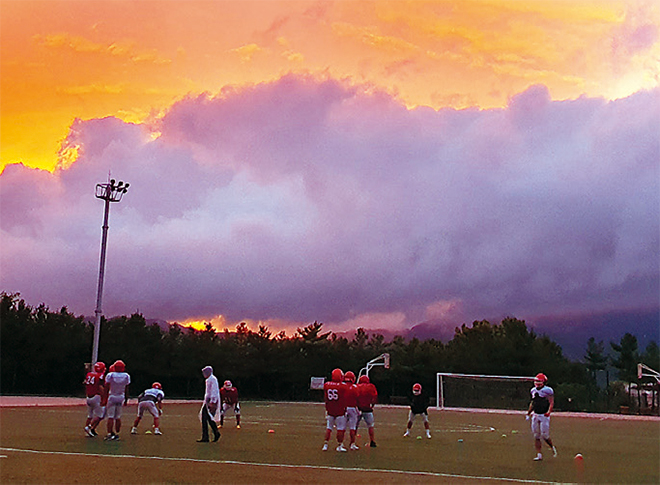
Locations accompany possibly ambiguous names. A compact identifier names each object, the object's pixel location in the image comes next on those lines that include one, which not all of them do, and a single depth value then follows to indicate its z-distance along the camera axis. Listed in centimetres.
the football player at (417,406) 2698
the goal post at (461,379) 6195
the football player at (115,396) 2236
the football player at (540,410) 1977
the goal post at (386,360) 5721
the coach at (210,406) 2185
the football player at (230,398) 2953
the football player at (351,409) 2116
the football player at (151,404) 2480
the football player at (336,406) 2083
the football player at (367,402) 2258
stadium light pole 4675
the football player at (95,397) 2273
